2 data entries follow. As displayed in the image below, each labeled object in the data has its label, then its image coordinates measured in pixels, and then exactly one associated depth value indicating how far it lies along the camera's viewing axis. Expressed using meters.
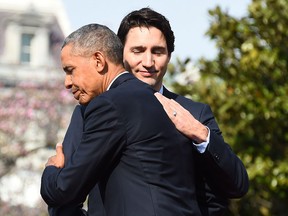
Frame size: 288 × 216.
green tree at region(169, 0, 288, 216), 10.94
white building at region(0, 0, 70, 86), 47.03
